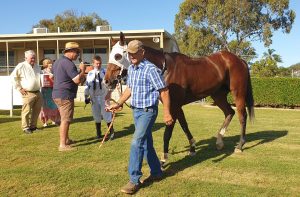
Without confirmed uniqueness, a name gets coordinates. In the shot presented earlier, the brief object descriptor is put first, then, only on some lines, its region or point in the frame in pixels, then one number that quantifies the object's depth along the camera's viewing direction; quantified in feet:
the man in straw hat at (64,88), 22.86
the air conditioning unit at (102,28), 83.50
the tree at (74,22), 173.06
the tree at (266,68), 95.76
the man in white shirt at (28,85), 29.45
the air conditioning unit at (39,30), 86.25
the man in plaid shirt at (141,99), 14.96
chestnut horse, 19.80
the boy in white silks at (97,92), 27.04
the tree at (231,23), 126.21
